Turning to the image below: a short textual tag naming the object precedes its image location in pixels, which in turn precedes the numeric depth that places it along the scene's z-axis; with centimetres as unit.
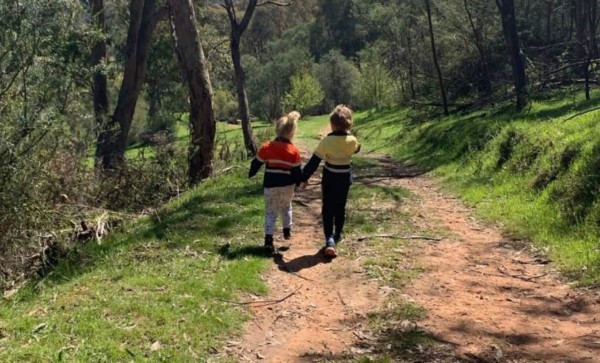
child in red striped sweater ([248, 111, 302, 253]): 734
